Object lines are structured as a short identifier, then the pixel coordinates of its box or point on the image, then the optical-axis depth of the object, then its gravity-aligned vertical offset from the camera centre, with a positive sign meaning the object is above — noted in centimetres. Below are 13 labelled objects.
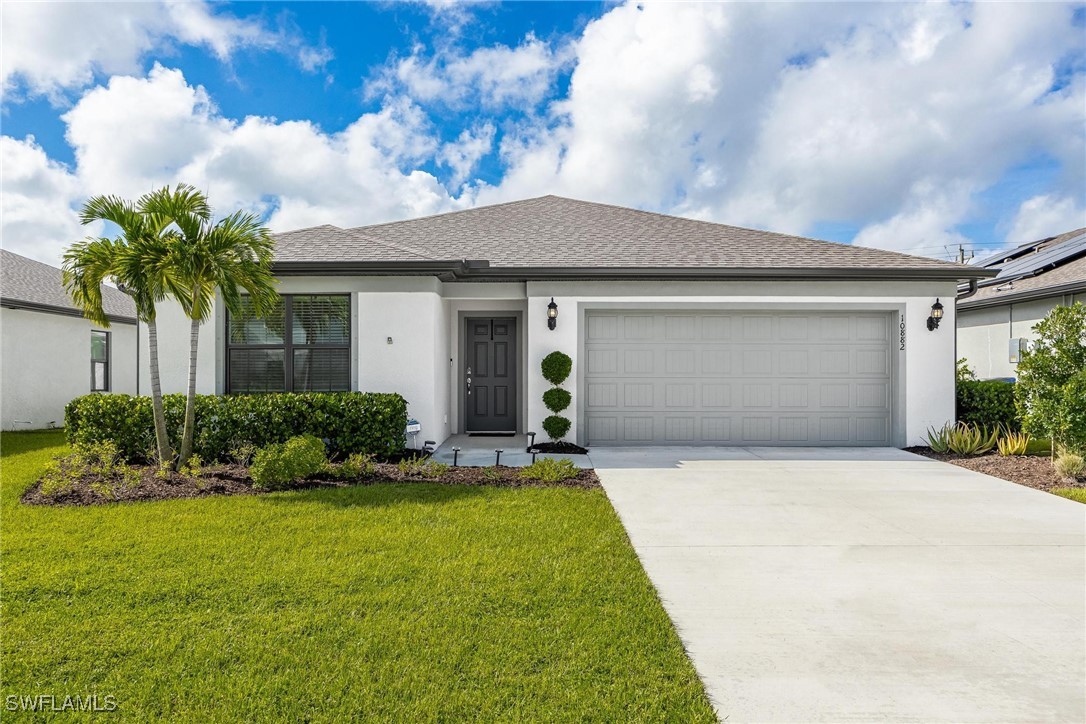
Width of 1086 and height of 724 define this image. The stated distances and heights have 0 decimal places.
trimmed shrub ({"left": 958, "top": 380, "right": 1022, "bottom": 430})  877 -61
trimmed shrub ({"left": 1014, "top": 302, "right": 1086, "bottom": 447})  689 +2
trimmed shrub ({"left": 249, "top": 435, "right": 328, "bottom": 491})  580 -106
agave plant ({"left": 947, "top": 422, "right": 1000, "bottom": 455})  810 -115
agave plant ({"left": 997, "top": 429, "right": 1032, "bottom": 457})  787 -116
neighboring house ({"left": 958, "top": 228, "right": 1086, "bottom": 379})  1063 +144
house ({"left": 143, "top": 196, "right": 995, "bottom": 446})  825 +55
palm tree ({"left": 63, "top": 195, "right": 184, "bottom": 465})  610 +127
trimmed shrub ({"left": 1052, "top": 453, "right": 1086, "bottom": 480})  664 -125
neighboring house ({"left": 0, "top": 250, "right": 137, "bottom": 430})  1109 +48
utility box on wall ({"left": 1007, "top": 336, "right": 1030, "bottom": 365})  1099 +45
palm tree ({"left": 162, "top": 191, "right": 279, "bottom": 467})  622 +137
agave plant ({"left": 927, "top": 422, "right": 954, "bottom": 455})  844 -119
